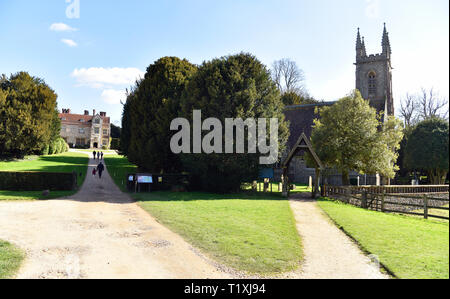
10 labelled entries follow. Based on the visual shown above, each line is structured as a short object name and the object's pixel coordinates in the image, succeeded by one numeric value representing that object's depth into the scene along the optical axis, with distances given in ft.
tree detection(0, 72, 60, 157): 126.52
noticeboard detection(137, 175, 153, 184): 76.54
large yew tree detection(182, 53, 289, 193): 76.23
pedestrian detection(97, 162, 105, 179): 103.27
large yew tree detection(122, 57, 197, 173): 92.38
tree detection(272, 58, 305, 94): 207.21
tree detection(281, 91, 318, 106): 184.65
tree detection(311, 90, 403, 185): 78.54
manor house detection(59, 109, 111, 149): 299.17
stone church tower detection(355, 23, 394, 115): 152.87
